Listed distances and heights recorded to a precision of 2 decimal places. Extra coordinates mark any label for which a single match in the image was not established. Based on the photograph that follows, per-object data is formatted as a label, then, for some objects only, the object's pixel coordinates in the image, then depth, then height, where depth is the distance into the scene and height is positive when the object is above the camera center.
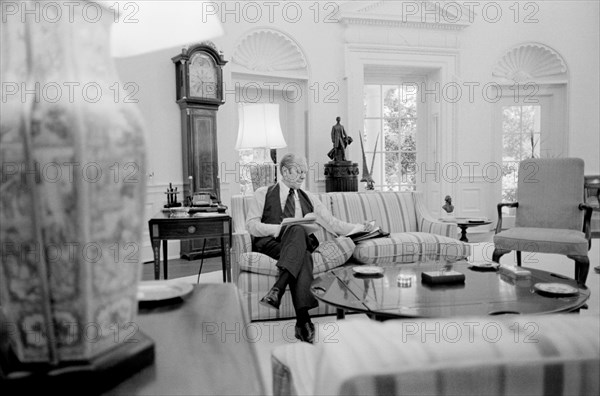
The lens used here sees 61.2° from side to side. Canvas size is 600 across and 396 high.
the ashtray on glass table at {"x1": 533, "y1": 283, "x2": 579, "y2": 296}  2.27 -0.57
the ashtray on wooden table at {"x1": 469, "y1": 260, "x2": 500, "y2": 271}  2.84 -0.56
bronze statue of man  6.09 +0.34
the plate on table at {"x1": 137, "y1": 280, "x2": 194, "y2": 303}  0.91 -0.22
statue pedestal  6.09 -0.07
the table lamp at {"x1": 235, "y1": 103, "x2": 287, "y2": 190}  4.30 +0.35
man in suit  2.94 -0.41
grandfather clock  5.32 +0.61
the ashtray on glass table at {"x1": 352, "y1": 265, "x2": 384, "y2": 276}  2.73 -0.56
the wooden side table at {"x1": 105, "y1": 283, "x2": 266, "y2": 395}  0.54 -0.23
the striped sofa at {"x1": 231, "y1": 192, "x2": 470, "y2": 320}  3.19 -0.53
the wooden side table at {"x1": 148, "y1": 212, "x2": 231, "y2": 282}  3.39 -0.37
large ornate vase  0.51 -0.02
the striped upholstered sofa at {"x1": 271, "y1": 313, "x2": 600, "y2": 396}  0.52 -0.20
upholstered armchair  3.94 -0.37
